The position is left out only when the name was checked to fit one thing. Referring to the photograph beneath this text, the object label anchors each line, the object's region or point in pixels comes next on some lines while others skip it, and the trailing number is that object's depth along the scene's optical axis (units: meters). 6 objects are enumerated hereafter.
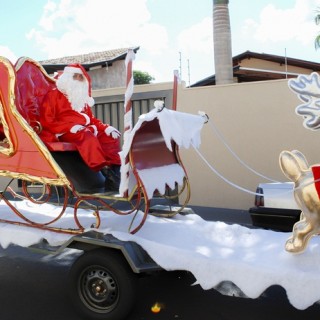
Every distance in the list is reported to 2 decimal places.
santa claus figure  4.40
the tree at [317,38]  8.02
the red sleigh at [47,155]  3.63
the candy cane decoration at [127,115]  3.32
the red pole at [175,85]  4.12
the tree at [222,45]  8.81
